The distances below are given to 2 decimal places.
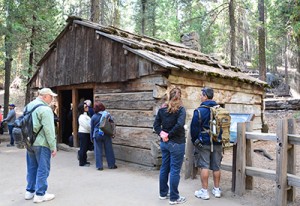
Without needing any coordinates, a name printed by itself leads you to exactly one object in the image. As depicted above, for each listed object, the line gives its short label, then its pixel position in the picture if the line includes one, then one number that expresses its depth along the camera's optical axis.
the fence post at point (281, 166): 4.47
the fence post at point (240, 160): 5.13
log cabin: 7.45
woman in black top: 4.61
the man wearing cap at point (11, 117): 12.03
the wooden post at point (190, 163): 6.27
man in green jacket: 4.74
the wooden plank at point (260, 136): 4.77
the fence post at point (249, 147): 5.24
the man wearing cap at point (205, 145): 4.94
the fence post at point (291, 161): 4.66
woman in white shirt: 7.87
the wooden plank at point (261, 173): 4.70
